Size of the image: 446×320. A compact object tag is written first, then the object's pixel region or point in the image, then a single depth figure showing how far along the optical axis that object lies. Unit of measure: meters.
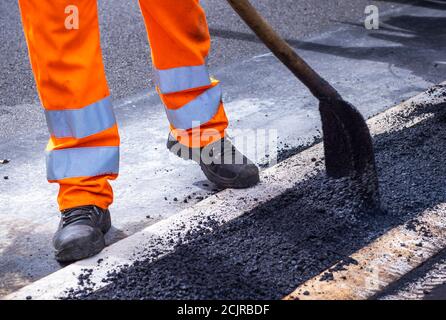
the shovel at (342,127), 5.75
